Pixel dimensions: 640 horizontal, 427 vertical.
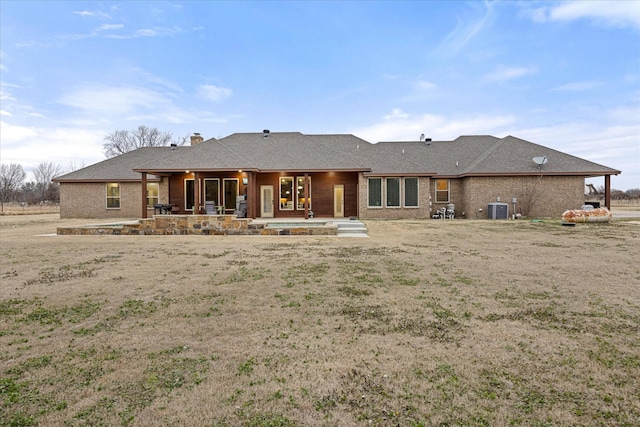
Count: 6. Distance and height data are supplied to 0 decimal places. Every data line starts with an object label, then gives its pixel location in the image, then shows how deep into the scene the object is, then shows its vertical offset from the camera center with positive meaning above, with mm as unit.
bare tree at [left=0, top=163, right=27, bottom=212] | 59000 +5658
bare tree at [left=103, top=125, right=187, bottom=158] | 45219 +9145
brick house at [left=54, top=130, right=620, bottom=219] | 17219 +1176
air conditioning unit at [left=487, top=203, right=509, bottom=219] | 17672 -473
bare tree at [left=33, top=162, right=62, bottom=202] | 67875 +6943
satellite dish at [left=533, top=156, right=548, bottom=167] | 17859 +2290
